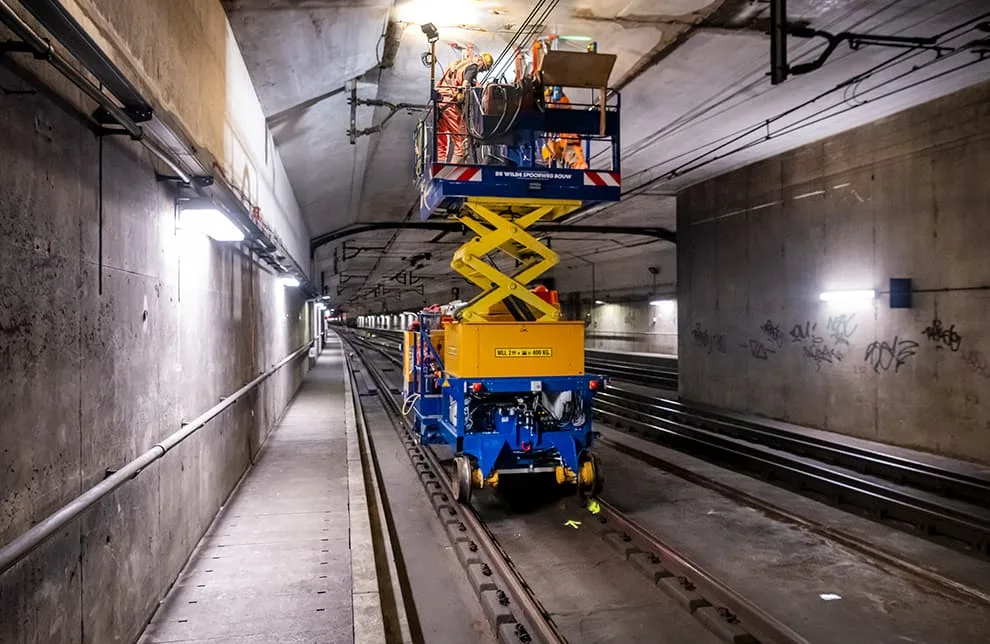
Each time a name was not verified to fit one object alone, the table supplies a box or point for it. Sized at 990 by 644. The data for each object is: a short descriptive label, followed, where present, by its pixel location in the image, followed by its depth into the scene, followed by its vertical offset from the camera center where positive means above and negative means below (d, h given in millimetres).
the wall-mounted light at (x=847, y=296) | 10602 +469
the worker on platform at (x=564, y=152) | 8570 +2396
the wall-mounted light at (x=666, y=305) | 26484 +852
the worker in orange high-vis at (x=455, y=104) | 7808 +2785
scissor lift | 7023 +19
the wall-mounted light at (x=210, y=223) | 5219 +949
